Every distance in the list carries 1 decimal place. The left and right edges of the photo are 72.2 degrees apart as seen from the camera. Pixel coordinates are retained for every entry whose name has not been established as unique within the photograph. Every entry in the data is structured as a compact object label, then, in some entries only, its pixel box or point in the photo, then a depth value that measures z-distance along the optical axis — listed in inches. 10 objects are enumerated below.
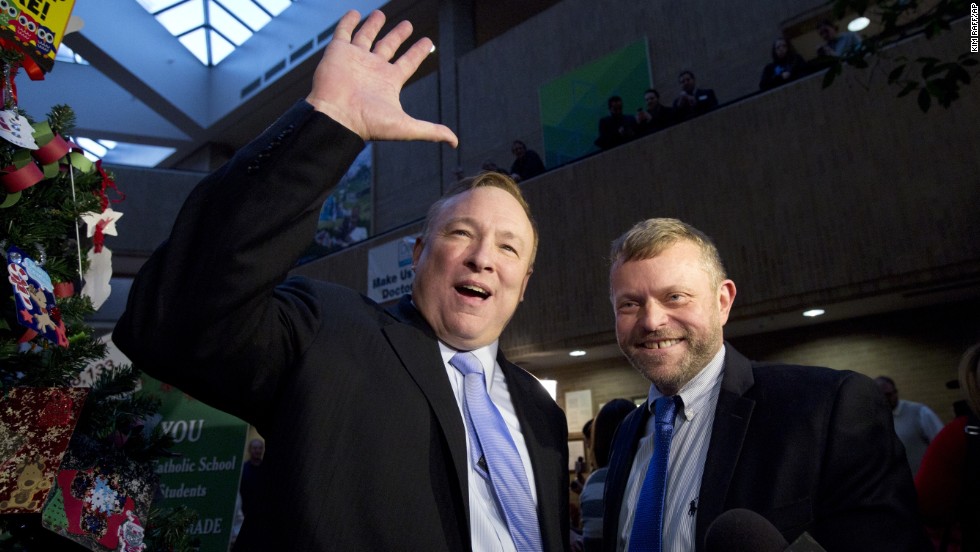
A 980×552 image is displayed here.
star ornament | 76.0
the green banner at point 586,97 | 359.6
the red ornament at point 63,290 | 73.5
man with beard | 54.7
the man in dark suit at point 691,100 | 271.1
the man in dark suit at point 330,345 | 37.8
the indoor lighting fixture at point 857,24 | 310.7
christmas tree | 63.9
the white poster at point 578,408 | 353.1
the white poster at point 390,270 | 366.9
